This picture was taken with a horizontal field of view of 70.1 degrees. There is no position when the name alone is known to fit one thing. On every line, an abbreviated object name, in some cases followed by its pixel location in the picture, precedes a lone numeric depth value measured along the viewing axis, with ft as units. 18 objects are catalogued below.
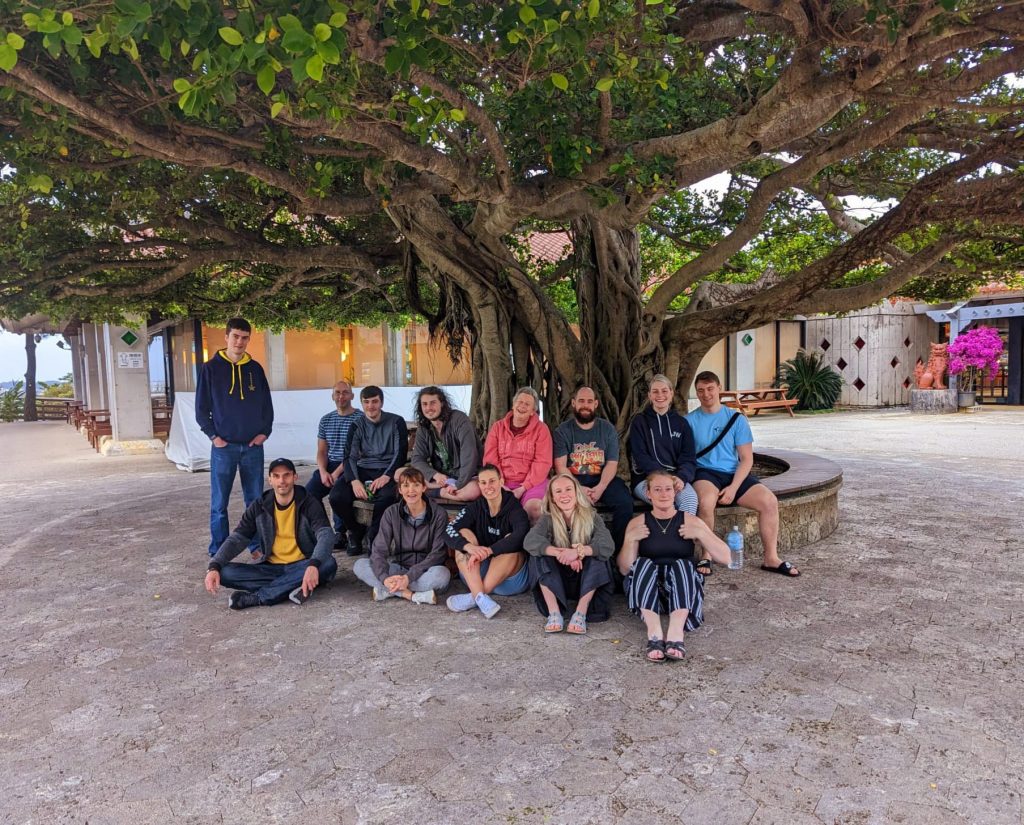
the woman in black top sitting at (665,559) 12.62
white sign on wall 46.09
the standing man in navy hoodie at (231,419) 17.90
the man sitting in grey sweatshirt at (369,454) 19.11
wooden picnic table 62.95
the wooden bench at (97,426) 50.39
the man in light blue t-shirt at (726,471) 16.61
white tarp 37.86
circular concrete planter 17.37
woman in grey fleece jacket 15.01
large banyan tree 11.35
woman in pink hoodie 16.62
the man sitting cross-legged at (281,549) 14.87
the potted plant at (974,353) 63.26
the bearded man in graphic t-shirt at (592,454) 16.55
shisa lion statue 65.51
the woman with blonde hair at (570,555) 13.58
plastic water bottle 16.67
